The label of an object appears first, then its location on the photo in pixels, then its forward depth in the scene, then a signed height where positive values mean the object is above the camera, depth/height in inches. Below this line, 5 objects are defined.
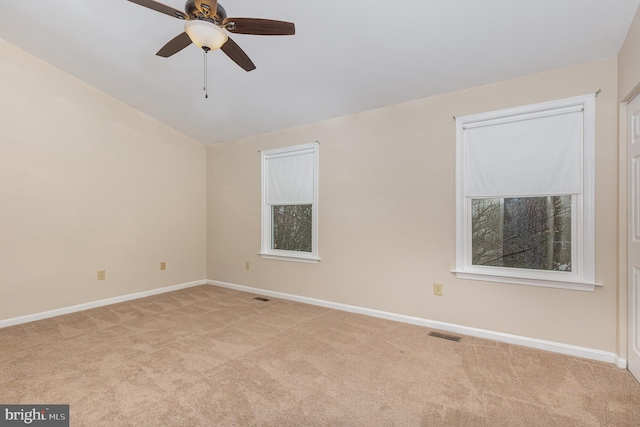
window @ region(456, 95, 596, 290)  102.0 +7.7
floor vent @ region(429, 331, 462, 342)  116.2 -46.0
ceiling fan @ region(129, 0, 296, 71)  71.7 +46.9
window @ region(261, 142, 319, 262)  165.3 +6.6
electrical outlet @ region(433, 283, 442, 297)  126.8 -29.9
